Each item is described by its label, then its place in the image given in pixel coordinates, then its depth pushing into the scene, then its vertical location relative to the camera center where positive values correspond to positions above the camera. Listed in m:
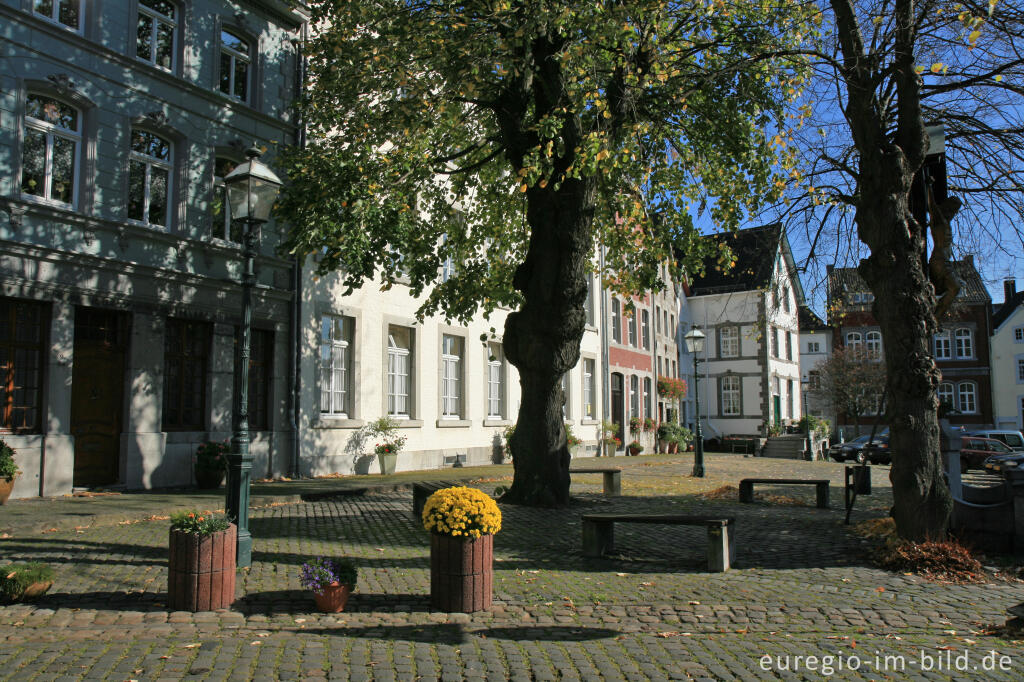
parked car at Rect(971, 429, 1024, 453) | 32.34 -1.40
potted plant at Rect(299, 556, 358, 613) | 6.01 -1.38
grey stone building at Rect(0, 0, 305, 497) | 12.13 +3.03
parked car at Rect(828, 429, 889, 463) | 34.78 -2.07
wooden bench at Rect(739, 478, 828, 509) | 13.27 -1.48
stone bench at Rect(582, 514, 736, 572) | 7.73 -1.38
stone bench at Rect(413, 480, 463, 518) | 10.77 -1.26
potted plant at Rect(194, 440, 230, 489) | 14.09 -1.05
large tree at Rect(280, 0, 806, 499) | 10.63 +4.56
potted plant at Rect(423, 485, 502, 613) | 6.21 -1.20
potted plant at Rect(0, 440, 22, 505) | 10.93 -0.90
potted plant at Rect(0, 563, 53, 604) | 6.05 -1.38
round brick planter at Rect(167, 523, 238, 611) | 6.04 -1.32
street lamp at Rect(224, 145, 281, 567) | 7.57 +1.27
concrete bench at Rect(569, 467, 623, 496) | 14.56 -1.44
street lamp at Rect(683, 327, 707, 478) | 20.34 +1.57
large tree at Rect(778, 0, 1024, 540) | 8.09 +2.60
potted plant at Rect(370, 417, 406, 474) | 18.58 -0.89
